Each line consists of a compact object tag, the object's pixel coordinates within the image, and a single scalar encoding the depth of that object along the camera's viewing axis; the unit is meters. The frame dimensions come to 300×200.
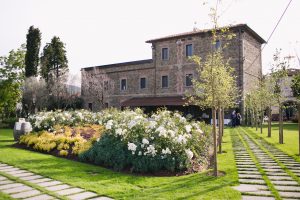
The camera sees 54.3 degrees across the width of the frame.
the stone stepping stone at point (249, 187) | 5.24
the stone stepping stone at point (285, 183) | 5.67
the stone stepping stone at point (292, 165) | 7.55
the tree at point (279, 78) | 13.49
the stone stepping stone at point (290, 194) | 4.86
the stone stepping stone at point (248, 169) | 6.98
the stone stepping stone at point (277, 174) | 6.44
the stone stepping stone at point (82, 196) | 4.73
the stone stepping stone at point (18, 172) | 6.55
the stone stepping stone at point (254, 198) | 4.74
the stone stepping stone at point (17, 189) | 5.11
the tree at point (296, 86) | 9.79
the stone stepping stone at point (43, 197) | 4.68
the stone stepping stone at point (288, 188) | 5.25
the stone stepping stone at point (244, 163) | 7.78
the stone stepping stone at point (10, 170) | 6.87
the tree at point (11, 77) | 23.69
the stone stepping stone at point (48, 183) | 5.50
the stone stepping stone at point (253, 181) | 5.73
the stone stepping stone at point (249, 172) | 6.64
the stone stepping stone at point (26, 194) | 4.81
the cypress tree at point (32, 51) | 32.88
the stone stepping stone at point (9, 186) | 5.39
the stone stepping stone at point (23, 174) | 6.34
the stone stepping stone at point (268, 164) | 7.63
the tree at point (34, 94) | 31.82
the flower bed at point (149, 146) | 6.87
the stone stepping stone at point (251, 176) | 6.14
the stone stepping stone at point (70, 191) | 4.99
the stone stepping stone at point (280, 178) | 6.07
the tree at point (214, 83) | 6.93
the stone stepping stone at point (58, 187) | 5.23
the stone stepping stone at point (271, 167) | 7.23
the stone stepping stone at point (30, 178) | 5.98
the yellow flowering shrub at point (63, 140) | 9.13
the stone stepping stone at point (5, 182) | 5.69
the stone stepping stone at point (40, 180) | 5.80
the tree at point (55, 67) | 33.81
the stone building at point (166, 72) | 25.22
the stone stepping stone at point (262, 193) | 4.93
